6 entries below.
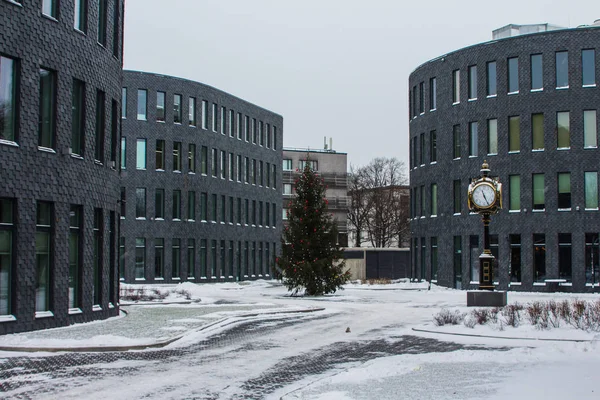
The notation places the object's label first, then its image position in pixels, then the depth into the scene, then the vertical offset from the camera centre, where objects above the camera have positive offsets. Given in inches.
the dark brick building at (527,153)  1883.6 +237.3
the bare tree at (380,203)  3693.4 +229.1
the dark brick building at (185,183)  2432.3 +216.0
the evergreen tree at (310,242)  1609.3 +21.8
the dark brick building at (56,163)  808.3 +95.9
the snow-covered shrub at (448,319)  869.2 -67.9
